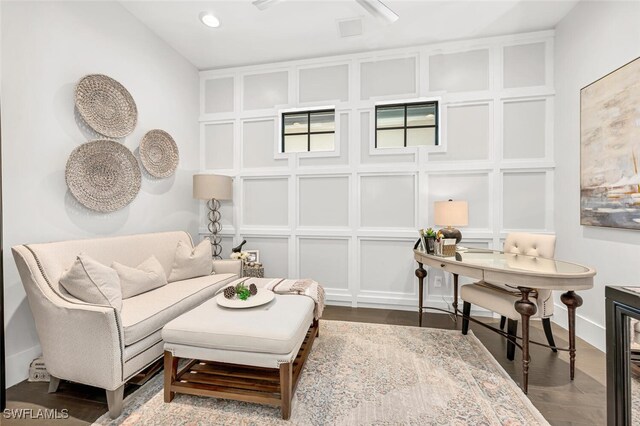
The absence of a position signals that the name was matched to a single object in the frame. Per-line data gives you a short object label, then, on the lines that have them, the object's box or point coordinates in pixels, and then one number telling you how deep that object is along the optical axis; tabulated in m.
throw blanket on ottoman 2.29
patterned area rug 1.54
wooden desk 1.67
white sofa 1.55
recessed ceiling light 2.79
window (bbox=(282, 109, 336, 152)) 3.63
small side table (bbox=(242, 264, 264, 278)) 3.29
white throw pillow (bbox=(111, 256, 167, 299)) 2.13
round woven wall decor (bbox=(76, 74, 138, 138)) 2.30
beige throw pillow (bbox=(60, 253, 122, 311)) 1.68
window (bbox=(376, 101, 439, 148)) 3.38
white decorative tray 1.88
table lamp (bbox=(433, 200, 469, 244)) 2.67
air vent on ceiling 2.85
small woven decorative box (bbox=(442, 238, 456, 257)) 2.44
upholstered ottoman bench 1.55
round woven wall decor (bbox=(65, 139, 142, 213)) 2.26
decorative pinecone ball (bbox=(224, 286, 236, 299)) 2.02
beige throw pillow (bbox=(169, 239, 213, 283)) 2.73
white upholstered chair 2.05
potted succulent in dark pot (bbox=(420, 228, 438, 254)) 2.55
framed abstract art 2.05
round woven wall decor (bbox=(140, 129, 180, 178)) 2.95
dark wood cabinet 1.08
